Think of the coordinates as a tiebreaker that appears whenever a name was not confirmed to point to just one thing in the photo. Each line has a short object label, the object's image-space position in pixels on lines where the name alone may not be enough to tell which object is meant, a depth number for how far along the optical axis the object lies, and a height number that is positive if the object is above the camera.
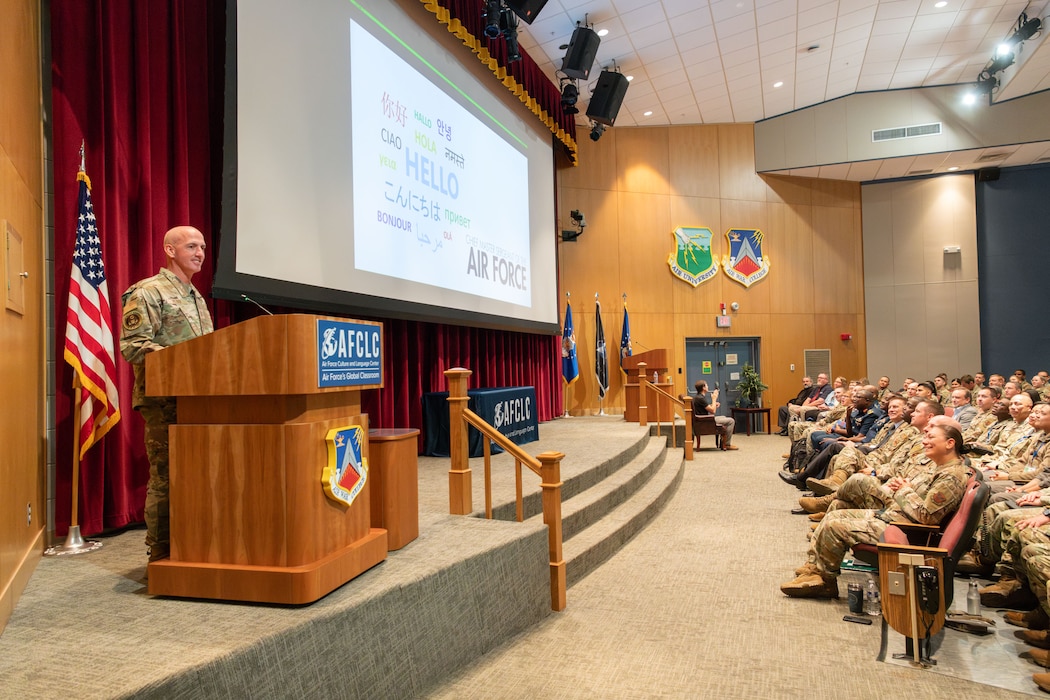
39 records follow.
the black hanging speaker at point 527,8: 6.73 +3.58
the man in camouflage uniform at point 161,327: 2.41 +0.18
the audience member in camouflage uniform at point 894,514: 3.28 -0.79
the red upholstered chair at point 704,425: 9.90 -0.89
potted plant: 12.66 -0.46
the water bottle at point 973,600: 3.36 -1.20
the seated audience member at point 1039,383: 8.79 -0.33
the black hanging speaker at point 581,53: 8.44 +3.92
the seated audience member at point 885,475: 4.45 -0.80
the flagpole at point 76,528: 3.09 -0.70
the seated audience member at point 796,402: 12.10 -0.72
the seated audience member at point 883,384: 10.53 -0.37
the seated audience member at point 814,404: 10.57 -0.68
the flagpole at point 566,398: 11.36 -0.52
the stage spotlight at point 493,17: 6.60 +3.43
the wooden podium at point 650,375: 10.02 -0.27
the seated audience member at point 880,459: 5.11 -0.80
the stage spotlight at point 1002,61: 10.17 +4.52
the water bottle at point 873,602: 3.52 -1.25
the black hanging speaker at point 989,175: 12.79 +3.46
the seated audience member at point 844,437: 6.63 -0.78
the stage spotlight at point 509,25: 6.90 +3.51
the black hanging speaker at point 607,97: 9.56 +3.82
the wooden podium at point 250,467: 2.11 -0.30
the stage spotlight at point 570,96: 9.19 +3.68
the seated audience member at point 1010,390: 7.06 -0.34
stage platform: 1.69 -0.76
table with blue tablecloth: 5.80 -0.43
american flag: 3.16 +0.19
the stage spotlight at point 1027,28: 8.90 +4.37
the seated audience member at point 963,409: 6.75 -0.51
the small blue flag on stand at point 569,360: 11.12 +0.11
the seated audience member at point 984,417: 6.12 -0.53
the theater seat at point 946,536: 2.97 -0.82
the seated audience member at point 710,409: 9.82 -0.66
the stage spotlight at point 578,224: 11.22 +2.37
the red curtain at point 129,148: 3.37 +1.26
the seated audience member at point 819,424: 7.67 -0.81
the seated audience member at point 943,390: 9.74 -0.46
